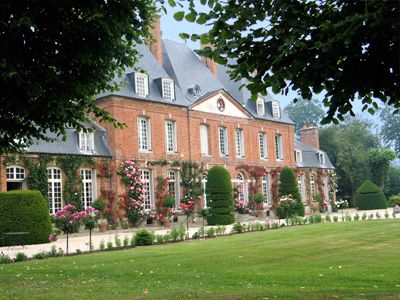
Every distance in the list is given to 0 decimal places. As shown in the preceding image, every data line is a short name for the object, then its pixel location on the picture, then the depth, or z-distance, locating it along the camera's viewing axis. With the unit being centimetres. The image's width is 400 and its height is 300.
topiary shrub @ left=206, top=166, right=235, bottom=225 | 2641
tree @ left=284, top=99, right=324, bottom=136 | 6906
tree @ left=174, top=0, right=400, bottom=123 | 478
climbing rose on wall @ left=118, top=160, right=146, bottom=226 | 2486
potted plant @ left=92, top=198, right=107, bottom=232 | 2339
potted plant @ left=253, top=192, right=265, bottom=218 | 3181
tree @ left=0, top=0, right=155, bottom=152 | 744
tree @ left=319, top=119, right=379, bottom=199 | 4541
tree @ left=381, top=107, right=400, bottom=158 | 6644
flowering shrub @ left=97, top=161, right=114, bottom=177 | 2430
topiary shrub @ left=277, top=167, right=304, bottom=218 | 3195
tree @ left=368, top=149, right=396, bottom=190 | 4703
